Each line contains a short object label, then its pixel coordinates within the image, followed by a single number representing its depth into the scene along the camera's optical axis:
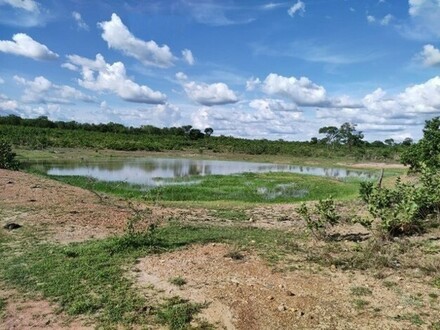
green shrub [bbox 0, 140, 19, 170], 27.13
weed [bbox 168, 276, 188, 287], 7.27
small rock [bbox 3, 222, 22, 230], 11.01
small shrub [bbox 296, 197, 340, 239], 10.90
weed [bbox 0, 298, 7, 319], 6.25
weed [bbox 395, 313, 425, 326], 6.00
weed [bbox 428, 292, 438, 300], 6.84
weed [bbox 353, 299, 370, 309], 6.54
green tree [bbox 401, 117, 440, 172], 24.58
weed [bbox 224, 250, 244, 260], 8.64
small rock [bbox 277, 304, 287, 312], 6.36
